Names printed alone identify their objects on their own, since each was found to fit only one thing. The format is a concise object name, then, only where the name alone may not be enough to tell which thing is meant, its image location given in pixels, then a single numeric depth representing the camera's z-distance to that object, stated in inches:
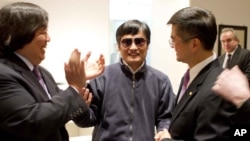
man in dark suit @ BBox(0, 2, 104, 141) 45.4
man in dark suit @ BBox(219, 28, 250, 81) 154.0
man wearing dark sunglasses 73.8
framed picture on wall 191.2
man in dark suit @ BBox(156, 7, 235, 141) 49.1
